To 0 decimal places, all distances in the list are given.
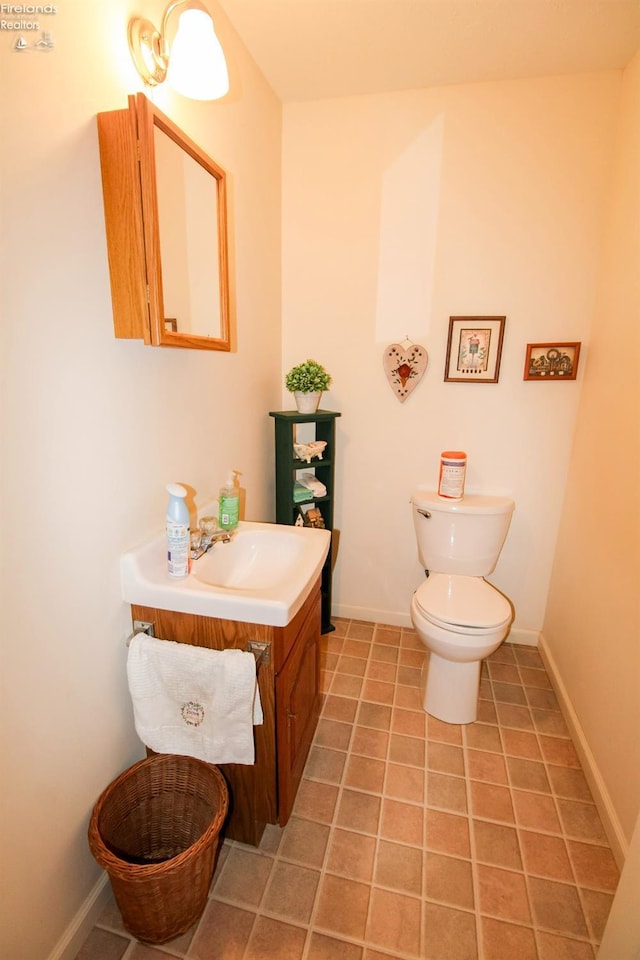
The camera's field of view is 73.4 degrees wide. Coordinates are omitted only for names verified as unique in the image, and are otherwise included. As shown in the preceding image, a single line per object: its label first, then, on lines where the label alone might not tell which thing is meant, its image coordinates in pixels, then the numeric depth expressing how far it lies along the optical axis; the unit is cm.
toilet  168
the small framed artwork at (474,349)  199
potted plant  201
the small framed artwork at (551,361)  194
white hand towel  107
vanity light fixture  101
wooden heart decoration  208
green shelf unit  203
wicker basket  98
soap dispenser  147
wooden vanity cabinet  114
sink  109
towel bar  112
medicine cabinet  93
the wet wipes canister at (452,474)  202
